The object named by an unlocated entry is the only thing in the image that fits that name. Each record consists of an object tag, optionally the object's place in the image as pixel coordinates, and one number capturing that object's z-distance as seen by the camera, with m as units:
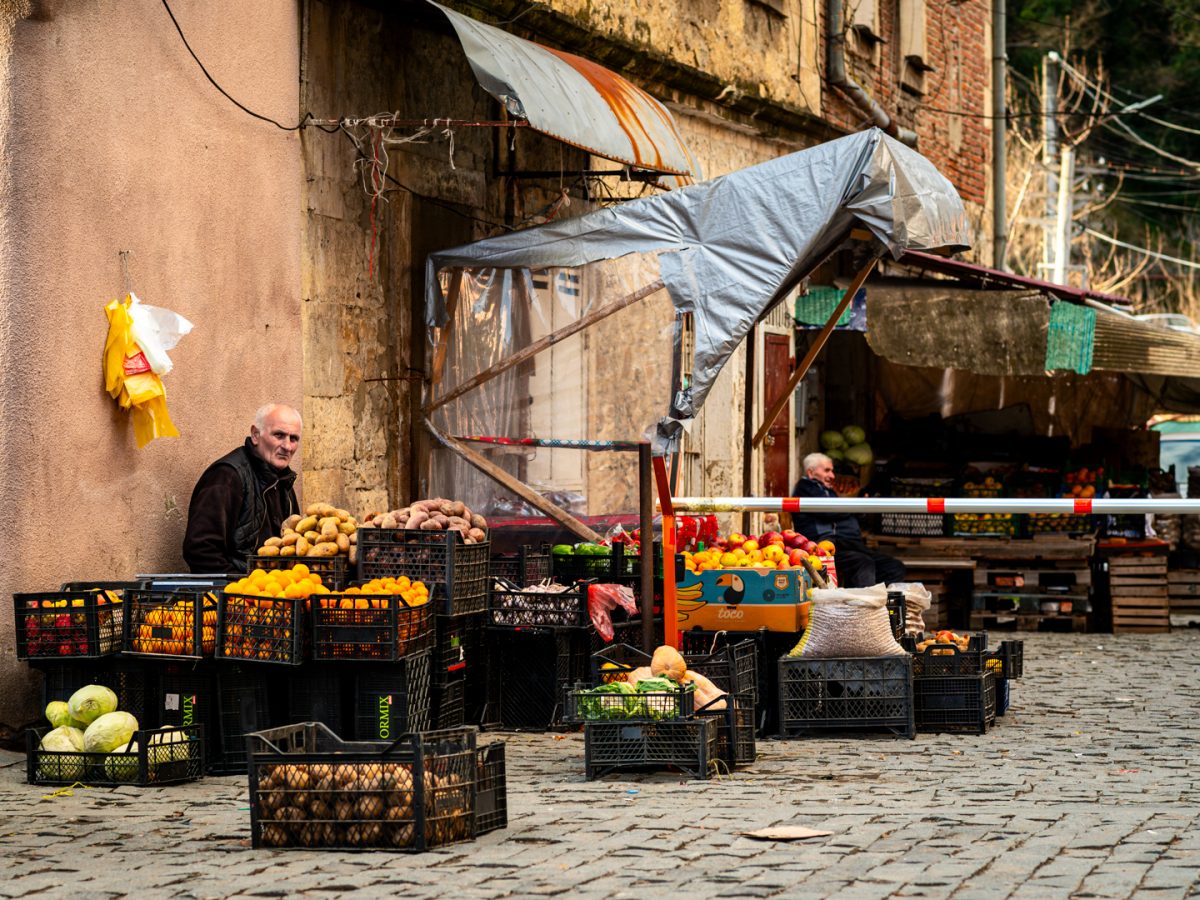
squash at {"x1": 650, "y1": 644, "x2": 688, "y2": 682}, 13.79
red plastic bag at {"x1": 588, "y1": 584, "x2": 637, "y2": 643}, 16.12
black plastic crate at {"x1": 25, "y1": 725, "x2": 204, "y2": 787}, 12.87
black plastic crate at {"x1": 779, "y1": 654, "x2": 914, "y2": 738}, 15.65
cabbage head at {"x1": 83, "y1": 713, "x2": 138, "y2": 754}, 13.05
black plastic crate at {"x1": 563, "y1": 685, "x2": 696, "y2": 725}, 13.11
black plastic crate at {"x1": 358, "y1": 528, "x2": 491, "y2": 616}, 14.83
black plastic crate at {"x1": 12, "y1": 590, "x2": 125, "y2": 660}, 13.53
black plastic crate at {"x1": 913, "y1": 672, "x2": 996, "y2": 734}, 15.93
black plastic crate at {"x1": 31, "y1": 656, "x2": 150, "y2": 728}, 13.69
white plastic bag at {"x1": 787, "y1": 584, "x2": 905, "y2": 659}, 15.52
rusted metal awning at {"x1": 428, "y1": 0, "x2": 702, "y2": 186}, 16.62
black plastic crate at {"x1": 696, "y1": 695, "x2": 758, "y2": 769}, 13.56
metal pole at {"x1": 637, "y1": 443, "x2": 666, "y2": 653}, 15.84
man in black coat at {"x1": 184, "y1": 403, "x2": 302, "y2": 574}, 15.46
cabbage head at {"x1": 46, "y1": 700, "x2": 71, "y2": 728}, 13.36
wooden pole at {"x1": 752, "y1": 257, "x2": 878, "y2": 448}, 22.17
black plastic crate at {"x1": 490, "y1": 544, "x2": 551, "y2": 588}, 16.96
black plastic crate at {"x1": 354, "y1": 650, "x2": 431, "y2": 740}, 13.69
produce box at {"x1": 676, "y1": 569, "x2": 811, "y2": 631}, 16.37
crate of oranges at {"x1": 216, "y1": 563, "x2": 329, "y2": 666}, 13.36
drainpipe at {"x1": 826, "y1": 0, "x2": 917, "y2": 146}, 31.13
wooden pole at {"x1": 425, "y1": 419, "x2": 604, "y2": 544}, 19.45
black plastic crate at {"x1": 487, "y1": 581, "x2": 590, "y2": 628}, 15.96
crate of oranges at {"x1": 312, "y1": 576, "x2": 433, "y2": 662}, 13.45
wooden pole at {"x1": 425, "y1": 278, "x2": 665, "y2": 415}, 19.74
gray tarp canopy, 18.49
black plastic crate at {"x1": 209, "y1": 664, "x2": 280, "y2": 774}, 13.54
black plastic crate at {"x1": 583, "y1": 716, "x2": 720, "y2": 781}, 13.06
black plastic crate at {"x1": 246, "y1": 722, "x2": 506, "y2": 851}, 10.18
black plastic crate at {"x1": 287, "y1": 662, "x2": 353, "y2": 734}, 13.74
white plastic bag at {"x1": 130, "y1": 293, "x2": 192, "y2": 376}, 15.24
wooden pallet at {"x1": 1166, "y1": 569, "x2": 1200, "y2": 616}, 30.77
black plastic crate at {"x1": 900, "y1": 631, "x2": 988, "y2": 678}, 16.23
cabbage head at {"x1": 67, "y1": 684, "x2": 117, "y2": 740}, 13.34
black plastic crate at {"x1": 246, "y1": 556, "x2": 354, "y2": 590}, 14.58
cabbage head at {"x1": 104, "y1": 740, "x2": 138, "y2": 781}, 12.96
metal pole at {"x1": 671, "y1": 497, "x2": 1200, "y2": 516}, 16.95
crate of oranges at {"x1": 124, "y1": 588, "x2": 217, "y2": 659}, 13.44
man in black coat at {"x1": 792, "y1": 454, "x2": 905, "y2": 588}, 23.95
